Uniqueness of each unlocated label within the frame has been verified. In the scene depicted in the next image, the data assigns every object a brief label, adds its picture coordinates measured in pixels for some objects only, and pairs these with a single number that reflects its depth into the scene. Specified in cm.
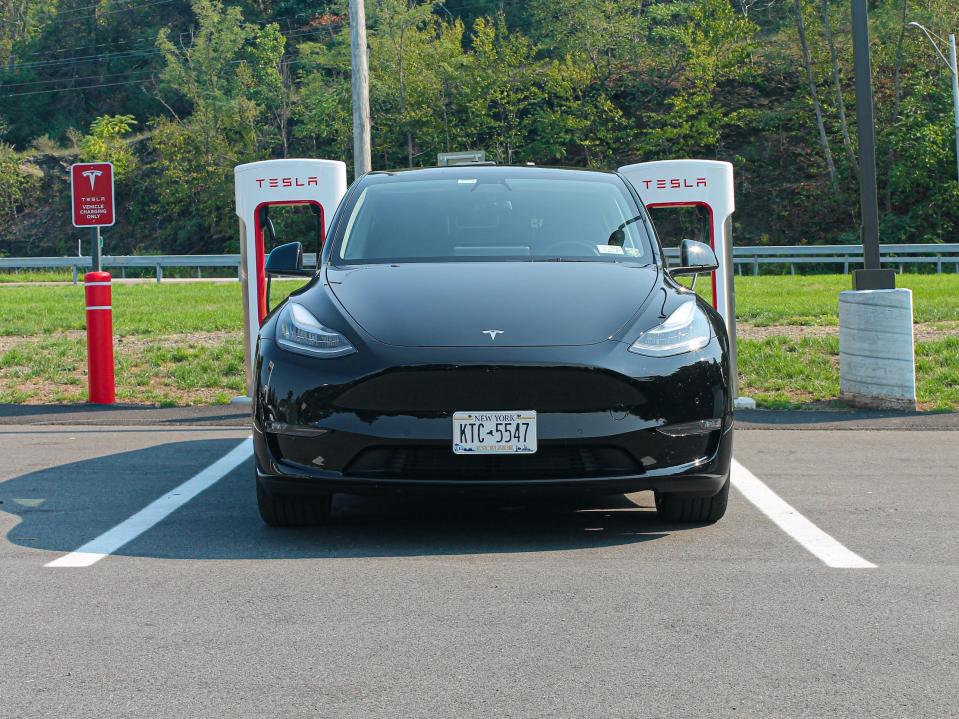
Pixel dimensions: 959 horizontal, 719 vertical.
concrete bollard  1027
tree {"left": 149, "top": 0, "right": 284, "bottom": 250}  5569
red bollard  1112
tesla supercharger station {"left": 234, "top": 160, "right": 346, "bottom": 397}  1025
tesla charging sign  1194
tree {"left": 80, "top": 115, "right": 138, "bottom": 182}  6028
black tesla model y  519
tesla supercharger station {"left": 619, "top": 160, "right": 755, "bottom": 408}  1012
